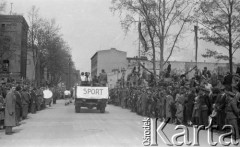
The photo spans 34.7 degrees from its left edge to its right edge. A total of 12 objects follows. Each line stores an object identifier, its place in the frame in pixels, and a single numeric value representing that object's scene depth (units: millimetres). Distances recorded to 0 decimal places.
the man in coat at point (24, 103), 21453
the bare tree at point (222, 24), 26578
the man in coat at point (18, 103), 16944
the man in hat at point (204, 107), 16578
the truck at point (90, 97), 27453
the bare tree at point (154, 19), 34406
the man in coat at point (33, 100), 26869
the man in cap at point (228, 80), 15391
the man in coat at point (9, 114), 15000
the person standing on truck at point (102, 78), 29369
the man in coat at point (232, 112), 13367
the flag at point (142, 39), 35438
